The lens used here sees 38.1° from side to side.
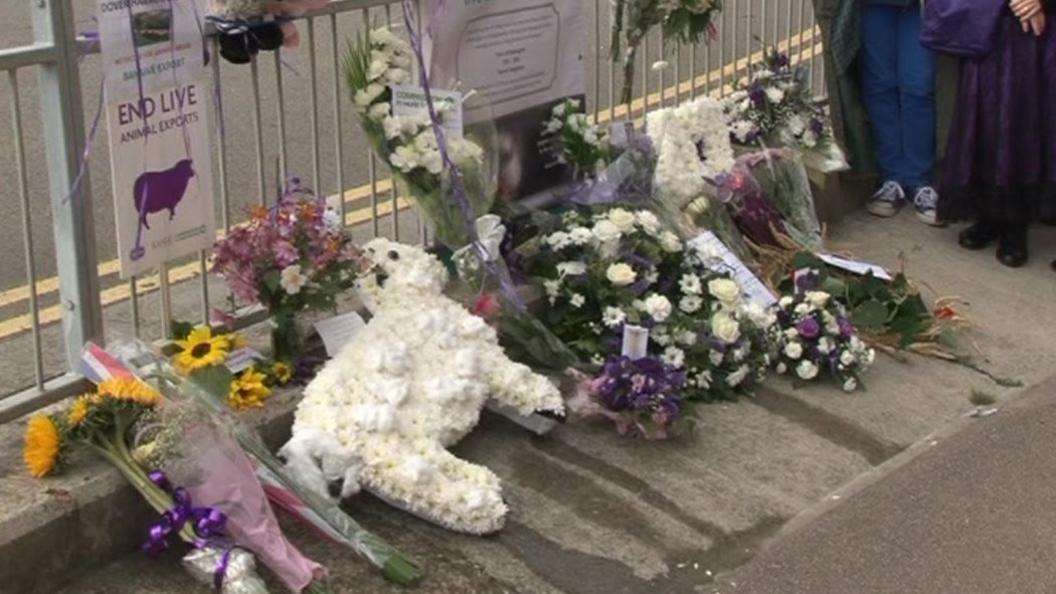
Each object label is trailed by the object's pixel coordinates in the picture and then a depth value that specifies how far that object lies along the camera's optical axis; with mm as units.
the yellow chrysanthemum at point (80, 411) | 3703
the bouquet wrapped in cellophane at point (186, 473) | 3609
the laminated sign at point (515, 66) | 4969
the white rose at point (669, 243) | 5227
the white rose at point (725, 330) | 5016
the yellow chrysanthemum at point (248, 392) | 4148
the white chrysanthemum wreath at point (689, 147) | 5605
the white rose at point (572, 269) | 5027
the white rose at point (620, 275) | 4984
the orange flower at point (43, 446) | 3664
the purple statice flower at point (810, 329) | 5160
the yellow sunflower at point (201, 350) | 4086
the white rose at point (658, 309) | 4957
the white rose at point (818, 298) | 5281
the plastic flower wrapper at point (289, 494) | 3770
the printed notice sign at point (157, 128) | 3852
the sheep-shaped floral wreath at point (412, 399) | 3955
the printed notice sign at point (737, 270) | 5398
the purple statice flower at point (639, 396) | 4586
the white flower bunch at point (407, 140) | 4680
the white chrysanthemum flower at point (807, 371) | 5109
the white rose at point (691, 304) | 5129
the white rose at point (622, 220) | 5152
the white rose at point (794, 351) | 5125
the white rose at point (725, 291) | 5148
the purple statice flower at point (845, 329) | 5199
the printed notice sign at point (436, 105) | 4699
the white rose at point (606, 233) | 5098
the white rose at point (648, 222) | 5219
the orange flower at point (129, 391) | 3703
